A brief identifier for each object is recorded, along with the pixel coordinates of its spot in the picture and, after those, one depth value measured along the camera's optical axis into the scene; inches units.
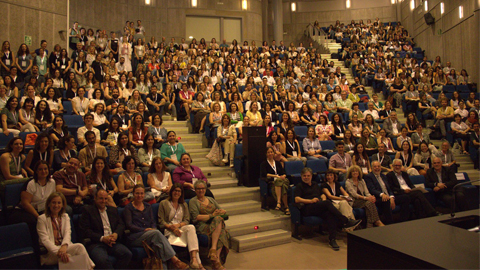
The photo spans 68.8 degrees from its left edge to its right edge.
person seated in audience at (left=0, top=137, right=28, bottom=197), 155.9
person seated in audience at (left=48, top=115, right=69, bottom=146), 201.9
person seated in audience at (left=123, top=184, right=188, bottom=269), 134.8
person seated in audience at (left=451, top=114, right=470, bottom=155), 292.8
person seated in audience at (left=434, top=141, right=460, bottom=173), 240.4
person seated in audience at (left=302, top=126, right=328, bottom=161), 245.4
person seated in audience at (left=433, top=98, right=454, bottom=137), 311.3
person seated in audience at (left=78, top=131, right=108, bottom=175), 182.7
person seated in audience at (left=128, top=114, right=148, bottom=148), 222.2
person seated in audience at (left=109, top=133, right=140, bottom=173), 188.9
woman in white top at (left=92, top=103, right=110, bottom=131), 233.4
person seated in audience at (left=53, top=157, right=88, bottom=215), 147.2
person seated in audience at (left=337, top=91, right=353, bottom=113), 332.5
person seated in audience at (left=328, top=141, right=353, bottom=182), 221.5
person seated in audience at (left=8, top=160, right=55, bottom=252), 130.2
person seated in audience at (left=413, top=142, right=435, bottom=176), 244.8
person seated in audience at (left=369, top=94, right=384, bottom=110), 335.6
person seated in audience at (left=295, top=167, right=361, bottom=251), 173.6
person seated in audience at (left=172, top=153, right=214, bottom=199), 177.0
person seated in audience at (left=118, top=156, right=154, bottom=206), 157.0
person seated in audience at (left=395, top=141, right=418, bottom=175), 243.9
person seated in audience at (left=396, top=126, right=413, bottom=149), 267.0
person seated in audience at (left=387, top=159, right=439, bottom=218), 195.3
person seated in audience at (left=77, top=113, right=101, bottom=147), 205.3
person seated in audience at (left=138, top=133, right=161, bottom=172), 196.2
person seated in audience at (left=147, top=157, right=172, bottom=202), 170.2
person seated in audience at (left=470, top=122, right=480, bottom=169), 279.3
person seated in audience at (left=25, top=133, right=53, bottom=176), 164.2
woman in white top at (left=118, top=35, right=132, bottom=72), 379.6
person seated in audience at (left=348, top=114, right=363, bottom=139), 283.3
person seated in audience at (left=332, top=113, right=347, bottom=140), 279.6
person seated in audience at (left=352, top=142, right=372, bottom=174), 225.6
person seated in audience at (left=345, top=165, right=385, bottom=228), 184.1
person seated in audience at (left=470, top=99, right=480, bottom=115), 328.2
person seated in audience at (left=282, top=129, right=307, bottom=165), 238.7
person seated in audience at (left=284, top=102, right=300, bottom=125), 295.8
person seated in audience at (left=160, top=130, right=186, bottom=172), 202.4
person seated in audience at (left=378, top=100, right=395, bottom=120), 327.0
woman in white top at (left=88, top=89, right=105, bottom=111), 258.1
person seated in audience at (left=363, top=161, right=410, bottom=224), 190.1
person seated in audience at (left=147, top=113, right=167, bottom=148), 229.5
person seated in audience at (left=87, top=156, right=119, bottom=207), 159.5
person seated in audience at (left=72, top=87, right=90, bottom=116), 257.9
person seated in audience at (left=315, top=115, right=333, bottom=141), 274.1
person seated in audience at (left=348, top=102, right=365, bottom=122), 316.2
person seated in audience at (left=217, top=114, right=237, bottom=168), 237.3
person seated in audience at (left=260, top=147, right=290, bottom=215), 193.8
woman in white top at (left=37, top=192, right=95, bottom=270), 117.6
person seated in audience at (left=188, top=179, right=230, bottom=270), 144.9
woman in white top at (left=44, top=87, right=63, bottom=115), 249.8
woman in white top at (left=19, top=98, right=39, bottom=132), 219.8
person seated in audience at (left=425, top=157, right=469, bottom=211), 203.6
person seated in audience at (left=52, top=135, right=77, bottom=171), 175.9
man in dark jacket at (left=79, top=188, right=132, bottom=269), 126.2
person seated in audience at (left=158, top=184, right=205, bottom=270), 141.6
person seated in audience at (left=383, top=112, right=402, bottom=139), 291.9
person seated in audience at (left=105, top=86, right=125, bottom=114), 260.1
